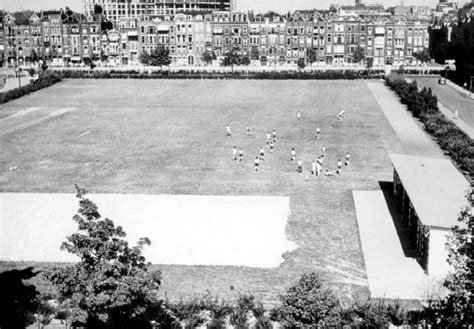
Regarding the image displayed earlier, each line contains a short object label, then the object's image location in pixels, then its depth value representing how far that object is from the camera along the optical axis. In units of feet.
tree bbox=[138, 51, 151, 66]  405.35
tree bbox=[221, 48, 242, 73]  397.39
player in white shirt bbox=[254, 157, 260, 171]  139.74
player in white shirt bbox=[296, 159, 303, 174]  138.41
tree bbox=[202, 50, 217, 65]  427.74
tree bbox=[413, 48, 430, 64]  418.72
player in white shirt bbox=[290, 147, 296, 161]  147.73
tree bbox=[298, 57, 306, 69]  395.96
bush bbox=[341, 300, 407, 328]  68.28
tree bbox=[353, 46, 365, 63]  424.05
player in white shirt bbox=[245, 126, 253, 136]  182.58
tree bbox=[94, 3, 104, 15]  530.68
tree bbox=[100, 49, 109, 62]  454.97
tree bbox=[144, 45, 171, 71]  383.20
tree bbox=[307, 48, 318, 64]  420.36
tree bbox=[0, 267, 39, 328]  71.05
